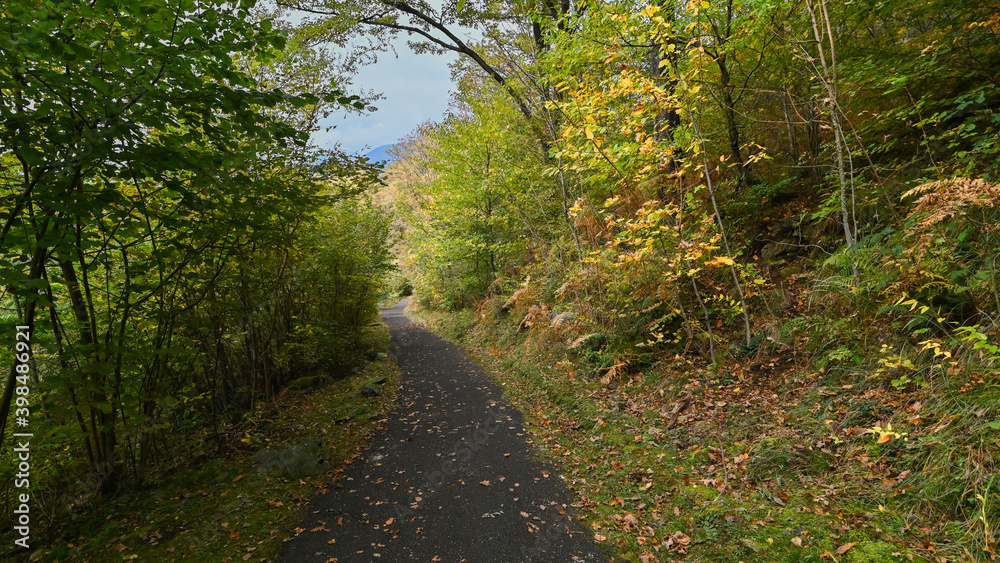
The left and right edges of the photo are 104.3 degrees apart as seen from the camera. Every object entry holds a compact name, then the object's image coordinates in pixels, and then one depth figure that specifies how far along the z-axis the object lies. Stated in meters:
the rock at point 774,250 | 6.72
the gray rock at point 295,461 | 5.23
